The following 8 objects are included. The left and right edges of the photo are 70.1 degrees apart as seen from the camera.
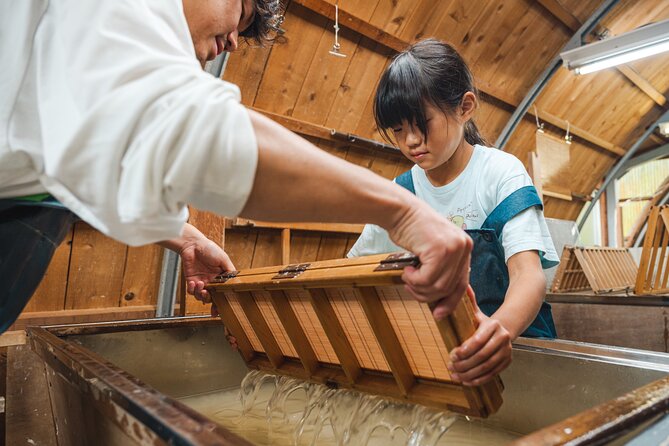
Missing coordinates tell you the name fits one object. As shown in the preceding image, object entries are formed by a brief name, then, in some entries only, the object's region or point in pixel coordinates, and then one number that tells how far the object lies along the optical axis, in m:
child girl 1.47
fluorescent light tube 4.34
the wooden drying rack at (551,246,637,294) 4.83
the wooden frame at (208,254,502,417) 1.04
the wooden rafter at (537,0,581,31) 5.06
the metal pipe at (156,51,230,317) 3.68
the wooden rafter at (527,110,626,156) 6.32
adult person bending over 0.64
